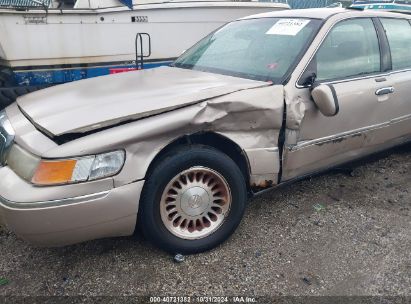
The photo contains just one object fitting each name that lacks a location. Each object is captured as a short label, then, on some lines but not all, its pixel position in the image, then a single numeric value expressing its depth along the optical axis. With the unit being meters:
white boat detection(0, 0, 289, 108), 5.05
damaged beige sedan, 2.21
